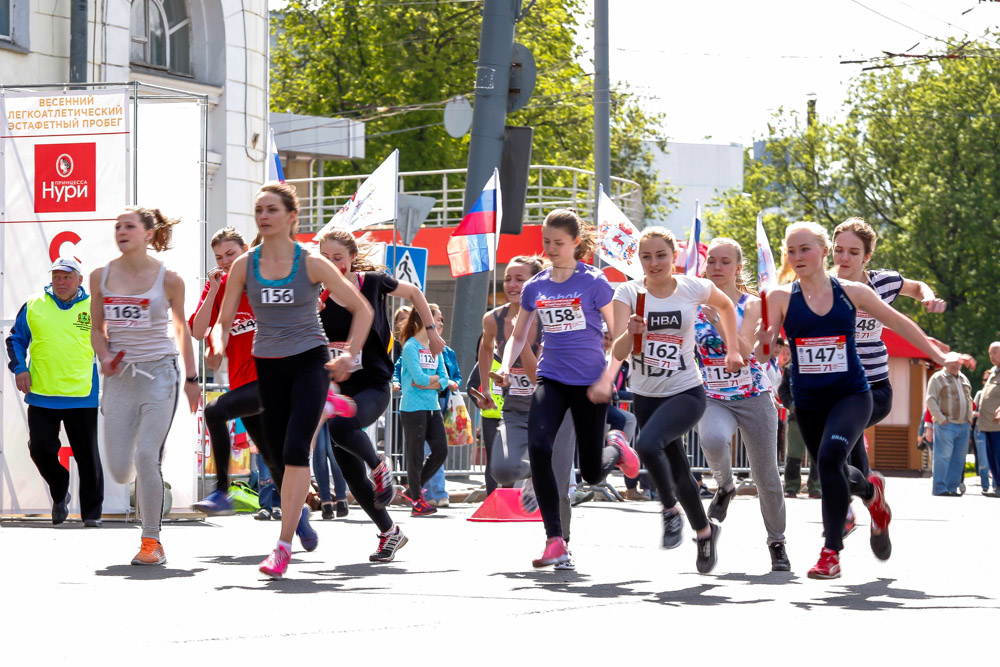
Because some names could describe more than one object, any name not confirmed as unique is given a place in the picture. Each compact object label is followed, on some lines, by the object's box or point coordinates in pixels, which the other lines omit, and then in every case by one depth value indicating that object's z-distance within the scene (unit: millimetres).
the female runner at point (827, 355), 15297
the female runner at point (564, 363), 16281
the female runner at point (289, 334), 15414
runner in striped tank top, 17000
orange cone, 24578
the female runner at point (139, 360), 16937
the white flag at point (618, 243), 40000
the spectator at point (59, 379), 22891
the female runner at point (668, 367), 15977
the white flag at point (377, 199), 31891
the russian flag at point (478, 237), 32091
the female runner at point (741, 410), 17078
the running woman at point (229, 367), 17797
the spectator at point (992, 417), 40753
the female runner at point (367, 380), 17406
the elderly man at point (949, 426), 39687
